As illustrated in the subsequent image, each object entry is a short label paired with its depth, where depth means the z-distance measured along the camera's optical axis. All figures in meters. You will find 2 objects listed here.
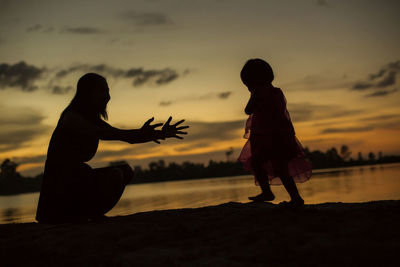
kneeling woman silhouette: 4.58
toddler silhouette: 5.28
